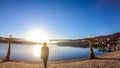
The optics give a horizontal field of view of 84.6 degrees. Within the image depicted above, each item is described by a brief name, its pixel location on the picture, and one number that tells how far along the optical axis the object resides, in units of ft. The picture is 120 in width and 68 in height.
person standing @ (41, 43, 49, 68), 14.24
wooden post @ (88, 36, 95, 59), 25.46
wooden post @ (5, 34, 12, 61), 25.71
